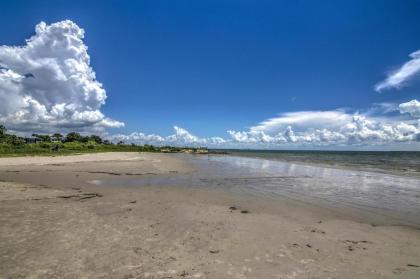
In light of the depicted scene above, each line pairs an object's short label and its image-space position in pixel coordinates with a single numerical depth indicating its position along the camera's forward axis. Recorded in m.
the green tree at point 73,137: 93.56
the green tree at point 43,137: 83.19
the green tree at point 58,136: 89.84
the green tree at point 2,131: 64.53
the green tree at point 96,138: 105.56
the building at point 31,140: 76.86
